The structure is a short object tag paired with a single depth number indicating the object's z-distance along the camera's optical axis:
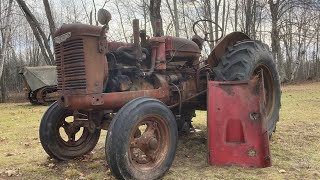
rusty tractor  2.94
